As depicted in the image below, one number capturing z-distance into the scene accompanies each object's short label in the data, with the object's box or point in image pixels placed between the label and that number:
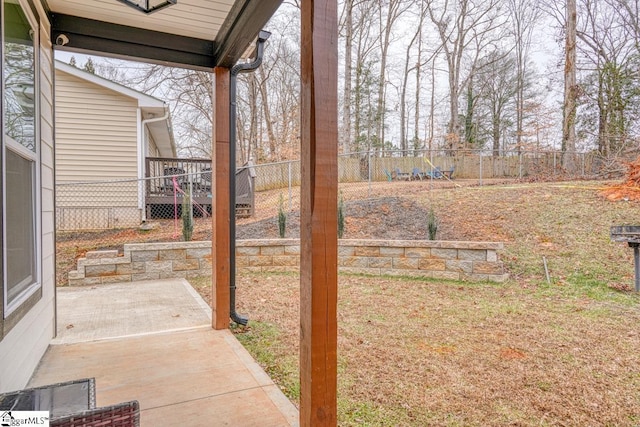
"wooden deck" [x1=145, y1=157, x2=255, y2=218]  8.27
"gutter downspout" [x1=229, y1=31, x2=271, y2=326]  3.33
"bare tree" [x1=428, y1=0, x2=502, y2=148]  16.68
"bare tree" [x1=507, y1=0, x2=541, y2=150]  17.83
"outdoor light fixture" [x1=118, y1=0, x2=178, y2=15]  2.39
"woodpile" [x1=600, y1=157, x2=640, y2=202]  7.30
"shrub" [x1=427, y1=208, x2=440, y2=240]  5.62
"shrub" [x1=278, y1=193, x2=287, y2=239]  6.14
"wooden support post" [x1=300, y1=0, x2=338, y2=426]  1.55
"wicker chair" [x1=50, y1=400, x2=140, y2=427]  0.94
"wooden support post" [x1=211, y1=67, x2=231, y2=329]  3.29
